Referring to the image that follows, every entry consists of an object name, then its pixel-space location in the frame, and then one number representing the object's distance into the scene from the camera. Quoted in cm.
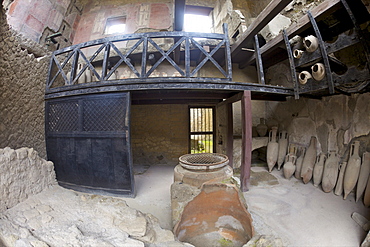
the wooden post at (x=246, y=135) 349
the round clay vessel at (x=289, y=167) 430
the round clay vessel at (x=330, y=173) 350
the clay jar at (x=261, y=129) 548
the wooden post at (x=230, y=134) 482
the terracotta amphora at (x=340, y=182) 338
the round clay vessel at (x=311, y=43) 309
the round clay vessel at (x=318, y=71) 307
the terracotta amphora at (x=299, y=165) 427
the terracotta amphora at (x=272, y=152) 490
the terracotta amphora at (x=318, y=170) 378
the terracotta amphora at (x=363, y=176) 310
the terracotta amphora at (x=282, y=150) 488
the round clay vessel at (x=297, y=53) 342
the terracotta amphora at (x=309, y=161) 398
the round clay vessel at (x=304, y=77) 339
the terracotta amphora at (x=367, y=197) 292
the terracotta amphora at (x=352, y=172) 321
